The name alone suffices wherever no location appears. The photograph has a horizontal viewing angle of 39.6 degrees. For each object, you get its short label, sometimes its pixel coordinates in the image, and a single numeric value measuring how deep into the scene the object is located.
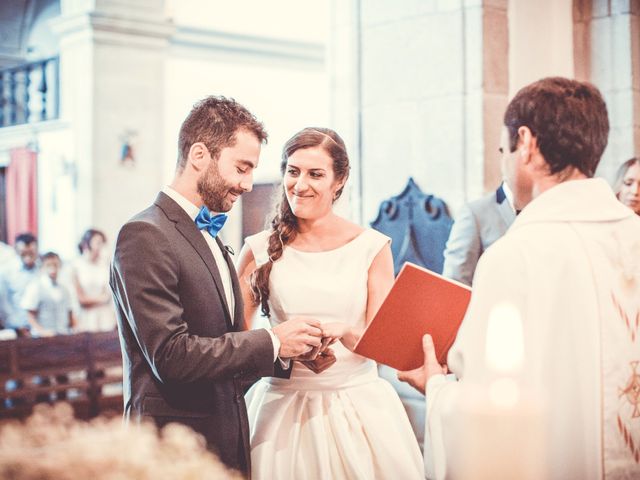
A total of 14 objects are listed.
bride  2.75
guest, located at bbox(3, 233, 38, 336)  8.48
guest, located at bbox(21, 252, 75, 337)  7.84
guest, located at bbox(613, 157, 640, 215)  4.15
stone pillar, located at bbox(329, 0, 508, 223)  4.44
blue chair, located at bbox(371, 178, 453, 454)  4.57
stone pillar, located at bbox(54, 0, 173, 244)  11.26
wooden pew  6.45
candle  0.82
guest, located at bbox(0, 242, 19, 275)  8.74
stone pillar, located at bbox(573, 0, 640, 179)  4.85
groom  2.26
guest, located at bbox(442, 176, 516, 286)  3.69
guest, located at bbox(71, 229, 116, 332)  8.30
